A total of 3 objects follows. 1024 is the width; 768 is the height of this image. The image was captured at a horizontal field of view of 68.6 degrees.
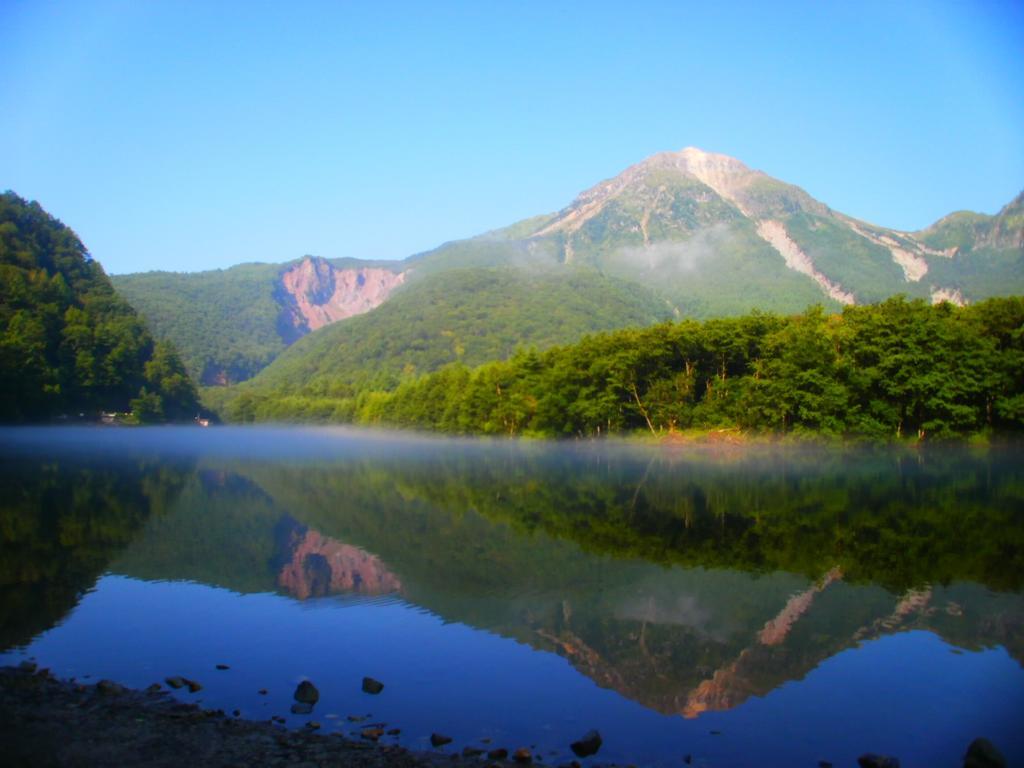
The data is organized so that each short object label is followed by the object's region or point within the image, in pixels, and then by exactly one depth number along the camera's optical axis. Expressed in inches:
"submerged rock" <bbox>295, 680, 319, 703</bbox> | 470.6
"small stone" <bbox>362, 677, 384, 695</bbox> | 487.8
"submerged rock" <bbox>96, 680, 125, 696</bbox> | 470.9
